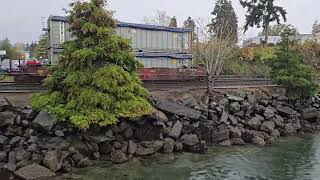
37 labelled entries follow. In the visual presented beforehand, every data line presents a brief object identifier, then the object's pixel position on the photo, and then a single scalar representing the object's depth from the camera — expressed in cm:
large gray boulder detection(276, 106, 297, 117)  3081
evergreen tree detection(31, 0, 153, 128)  2019
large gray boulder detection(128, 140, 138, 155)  2083
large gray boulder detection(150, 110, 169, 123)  2288
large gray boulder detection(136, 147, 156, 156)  2104
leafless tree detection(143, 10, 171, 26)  6091
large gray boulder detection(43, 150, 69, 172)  1802
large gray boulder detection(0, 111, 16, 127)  1950
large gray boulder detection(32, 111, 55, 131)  1953
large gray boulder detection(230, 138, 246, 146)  2467
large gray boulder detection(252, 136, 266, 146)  2489
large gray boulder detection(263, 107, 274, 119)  2878
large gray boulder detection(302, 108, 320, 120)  3202
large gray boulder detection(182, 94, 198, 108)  2606
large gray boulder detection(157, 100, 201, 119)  2414
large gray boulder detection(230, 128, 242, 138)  2506
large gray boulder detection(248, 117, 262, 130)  2701
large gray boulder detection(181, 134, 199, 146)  2261
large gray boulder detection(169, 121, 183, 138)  2295
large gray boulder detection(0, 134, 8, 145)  1886
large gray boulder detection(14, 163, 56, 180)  1700
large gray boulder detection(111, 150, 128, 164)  1981
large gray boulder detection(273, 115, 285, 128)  2867
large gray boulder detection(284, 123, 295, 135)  2852
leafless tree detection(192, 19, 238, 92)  3206
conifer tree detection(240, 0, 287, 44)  5366
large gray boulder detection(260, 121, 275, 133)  2705
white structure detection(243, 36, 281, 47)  7118
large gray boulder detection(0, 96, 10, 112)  2019
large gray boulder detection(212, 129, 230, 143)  2456
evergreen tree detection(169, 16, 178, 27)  5816
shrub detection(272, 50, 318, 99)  3241
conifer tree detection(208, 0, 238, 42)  5657
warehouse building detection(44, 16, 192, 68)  3362
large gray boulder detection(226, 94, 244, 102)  2879
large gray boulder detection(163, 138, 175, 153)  2183
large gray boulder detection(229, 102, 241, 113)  2803
